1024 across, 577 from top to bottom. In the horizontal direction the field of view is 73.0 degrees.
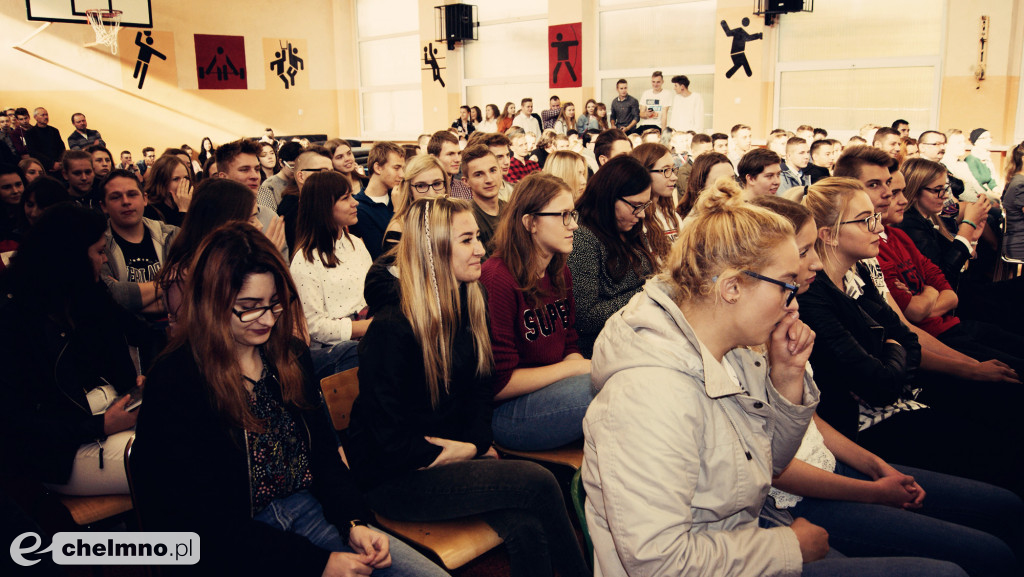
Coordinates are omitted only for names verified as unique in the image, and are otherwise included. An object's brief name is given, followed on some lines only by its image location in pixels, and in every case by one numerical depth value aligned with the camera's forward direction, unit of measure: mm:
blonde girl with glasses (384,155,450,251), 3438
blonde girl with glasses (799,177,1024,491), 2035
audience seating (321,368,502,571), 1641
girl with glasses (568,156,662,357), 2582
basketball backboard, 10672
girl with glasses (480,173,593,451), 2062
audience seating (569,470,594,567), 1433
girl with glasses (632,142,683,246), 3713
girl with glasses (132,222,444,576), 1416
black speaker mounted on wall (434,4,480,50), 13383
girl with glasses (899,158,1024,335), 3420
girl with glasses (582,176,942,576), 1188
